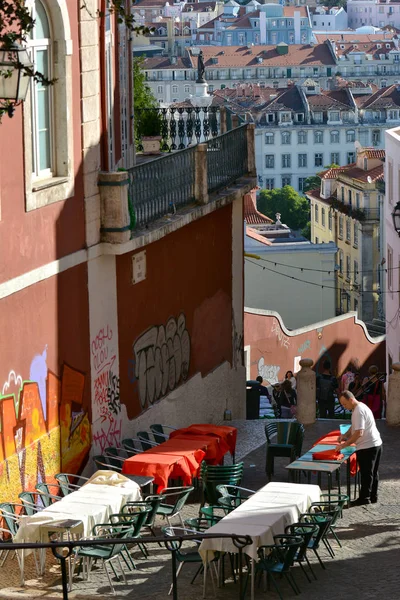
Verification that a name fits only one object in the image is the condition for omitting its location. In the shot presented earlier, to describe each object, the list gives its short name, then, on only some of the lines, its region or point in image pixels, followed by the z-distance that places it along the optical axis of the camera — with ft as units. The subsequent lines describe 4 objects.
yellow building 287.28
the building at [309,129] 496.23
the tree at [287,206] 430.20
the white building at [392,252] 126.21
